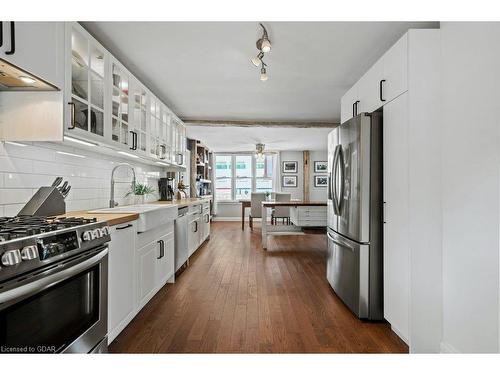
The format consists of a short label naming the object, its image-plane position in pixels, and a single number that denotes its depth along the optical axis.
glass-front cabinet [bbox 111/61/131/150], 2.41
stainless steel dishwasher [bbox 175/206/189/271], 3.22
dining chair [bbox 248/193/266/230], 6.97
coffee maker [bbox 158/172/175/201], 4.29
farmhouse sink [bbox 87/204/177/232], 2.15
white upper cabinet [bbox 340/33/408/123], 1.87
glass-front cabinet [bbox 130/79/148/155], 2.82
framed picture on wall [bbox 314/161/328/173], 8.95
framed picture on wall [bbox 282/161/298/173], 9.03
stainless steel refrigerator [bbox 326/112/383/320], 2.19
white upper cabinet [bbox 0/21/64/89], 1.33
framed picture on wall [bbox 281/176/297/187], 9.01
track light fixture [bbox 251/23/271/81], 2.14
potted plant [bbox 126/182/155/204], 3.28
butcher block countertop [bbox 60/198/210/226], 1.75
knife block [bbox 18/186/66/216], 1.75
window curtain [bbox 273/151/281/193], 8.88
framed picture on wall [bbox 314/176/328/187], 8.98
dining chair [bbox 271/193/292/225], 6.58
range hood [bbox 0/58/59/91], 1.40
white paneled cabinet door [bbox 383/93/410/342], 1.86
